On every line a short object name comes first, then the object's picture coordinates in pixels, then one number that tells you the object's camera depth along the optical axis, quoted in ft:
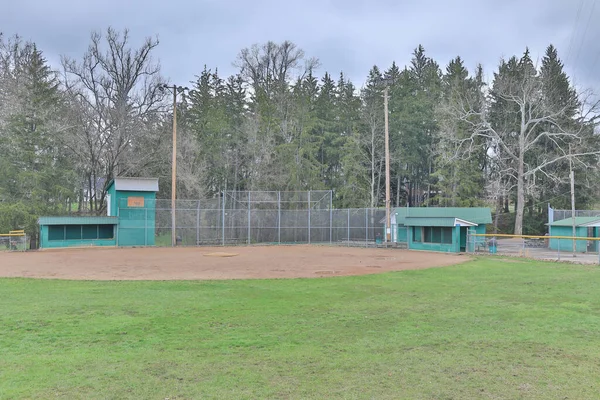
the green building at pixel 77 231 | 91.86
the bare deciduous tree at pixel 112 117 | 121.60
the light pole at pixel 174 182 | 98.37
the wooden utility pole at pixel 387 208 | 98.07
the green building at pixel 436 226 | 88.02
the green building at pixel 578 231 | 91.15
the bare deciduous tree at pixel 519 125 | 132.67
